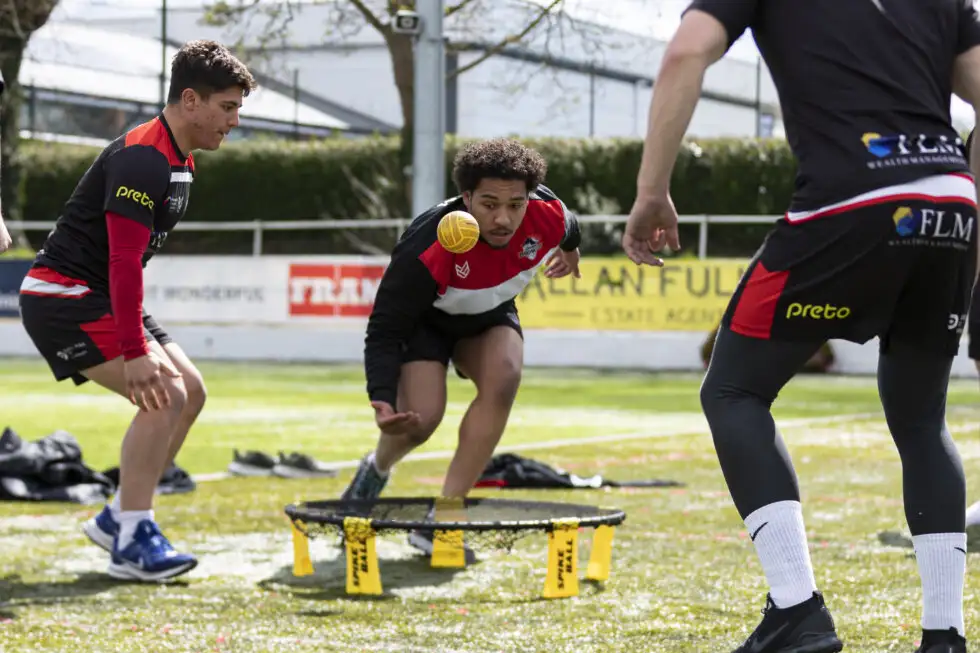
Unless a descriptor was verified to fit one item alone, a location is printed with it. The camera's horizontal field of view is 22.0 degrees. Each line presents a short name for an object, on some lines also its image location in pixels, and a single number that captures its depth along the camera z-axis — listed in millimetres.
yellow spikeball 8663
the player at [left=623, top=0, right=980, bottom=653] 5715
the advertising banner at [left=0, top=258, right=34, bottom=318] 39469
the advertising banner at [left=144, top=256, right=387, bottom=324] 35663
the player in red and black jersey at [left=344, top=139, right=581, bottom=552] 8851
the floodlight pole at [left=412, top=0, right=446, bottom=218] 22930
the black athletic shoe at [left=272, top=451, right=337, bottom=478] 14319
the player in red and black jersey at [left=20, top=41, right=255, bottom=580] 8417
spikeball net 8411
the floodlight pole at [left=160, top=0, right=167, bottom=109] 45831
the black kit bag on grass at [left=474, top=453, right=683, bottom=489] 13415
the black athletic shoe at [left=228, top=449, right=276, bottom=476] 14343
